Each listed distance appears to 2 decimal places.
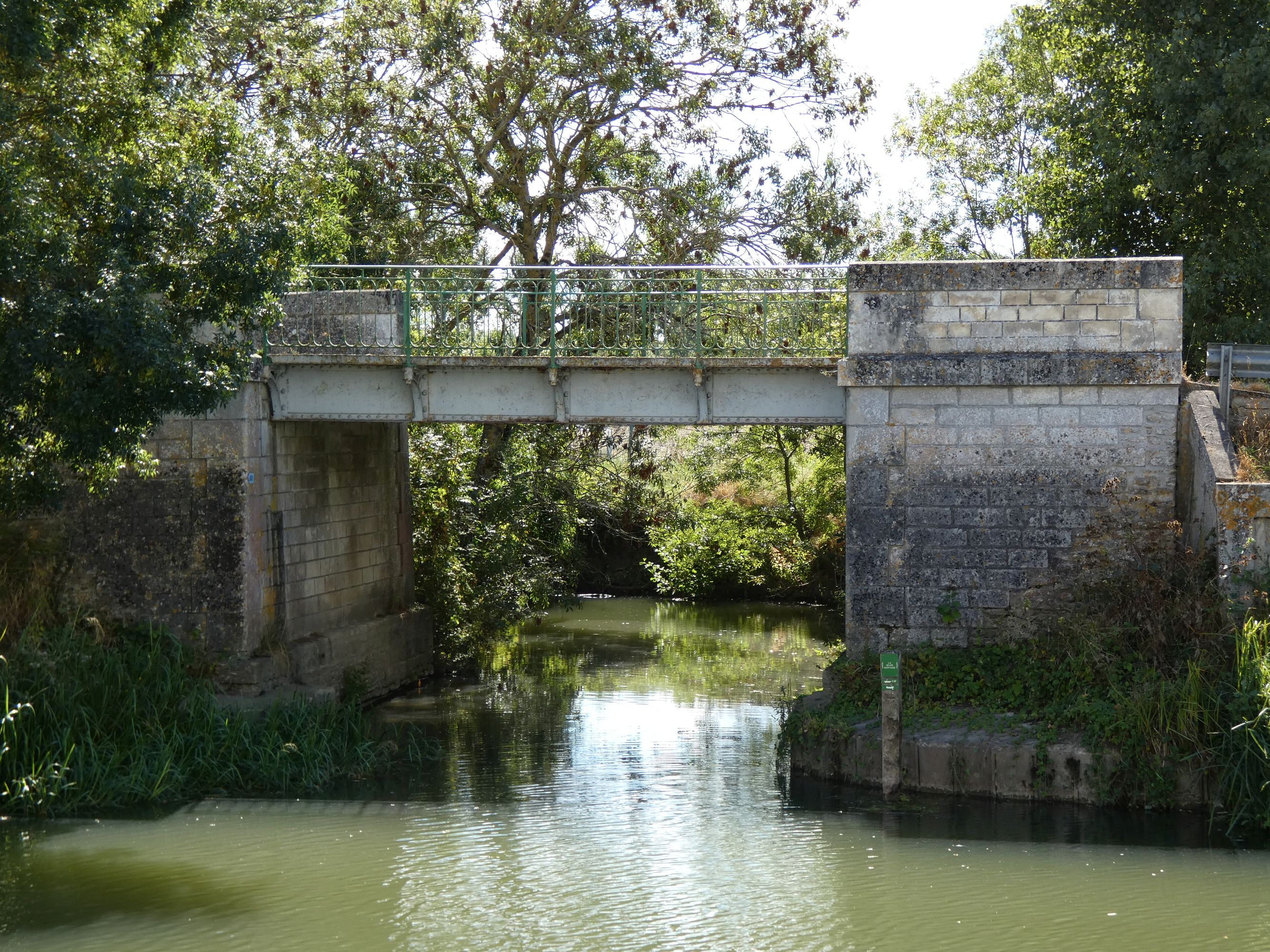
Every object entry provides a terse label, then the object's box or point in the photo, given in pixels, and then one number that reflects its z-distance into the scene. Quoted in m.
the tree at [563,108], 17.27
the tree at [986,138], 25.94
